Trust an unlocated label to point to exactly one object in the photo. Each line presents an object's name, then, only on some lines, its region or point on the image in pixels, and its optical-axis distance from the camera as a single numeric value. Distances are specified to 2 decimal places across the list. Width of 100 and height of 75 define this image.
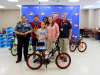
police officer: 2.93
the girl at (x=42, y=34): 2.71
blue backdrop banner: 5.11
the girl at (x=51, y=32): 2.68
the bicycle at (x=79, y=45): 4.25
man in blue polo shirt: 2.89
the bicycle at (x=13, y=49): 3.78
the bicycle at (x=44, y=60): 2.52
